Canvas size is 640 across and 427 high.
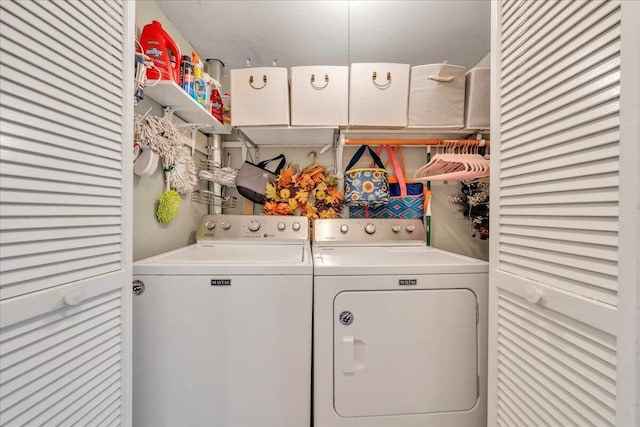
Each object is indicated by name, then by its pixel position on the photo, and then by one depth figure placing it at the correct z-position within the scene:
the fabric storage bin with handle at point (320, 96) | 1.59
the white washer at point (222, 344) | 1.04
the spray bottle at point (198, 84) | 1.50
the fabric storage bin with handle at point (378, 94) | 1.58
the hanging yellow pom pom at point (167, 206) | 1.48
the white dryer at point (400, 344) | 1.08
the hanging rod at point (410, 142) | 1.82
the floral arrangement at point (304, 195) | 1.99
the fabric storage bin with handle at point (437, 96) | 1.57
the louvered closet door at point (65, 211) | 0.58
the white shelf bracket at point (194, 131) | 1.77
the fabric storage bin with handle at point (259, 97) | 1.60
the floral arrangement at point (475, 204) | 1.96
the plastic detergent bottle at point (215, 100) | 1.70
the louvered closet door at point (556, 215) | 0.58
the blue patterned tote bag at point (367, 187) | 1.80
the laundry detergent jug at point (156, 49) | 1.22
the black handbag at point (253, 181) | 2.01
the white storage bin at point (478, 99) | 1.56
